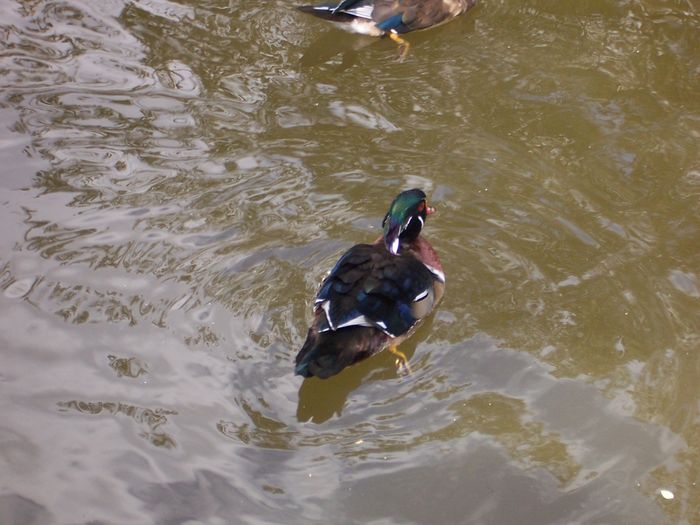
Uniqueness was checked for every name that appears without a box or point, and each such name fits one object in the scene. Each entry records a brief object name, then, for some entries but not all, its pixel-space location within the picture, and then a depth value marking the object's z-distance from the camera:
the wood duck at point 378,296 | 5.12
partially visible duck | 8.59
